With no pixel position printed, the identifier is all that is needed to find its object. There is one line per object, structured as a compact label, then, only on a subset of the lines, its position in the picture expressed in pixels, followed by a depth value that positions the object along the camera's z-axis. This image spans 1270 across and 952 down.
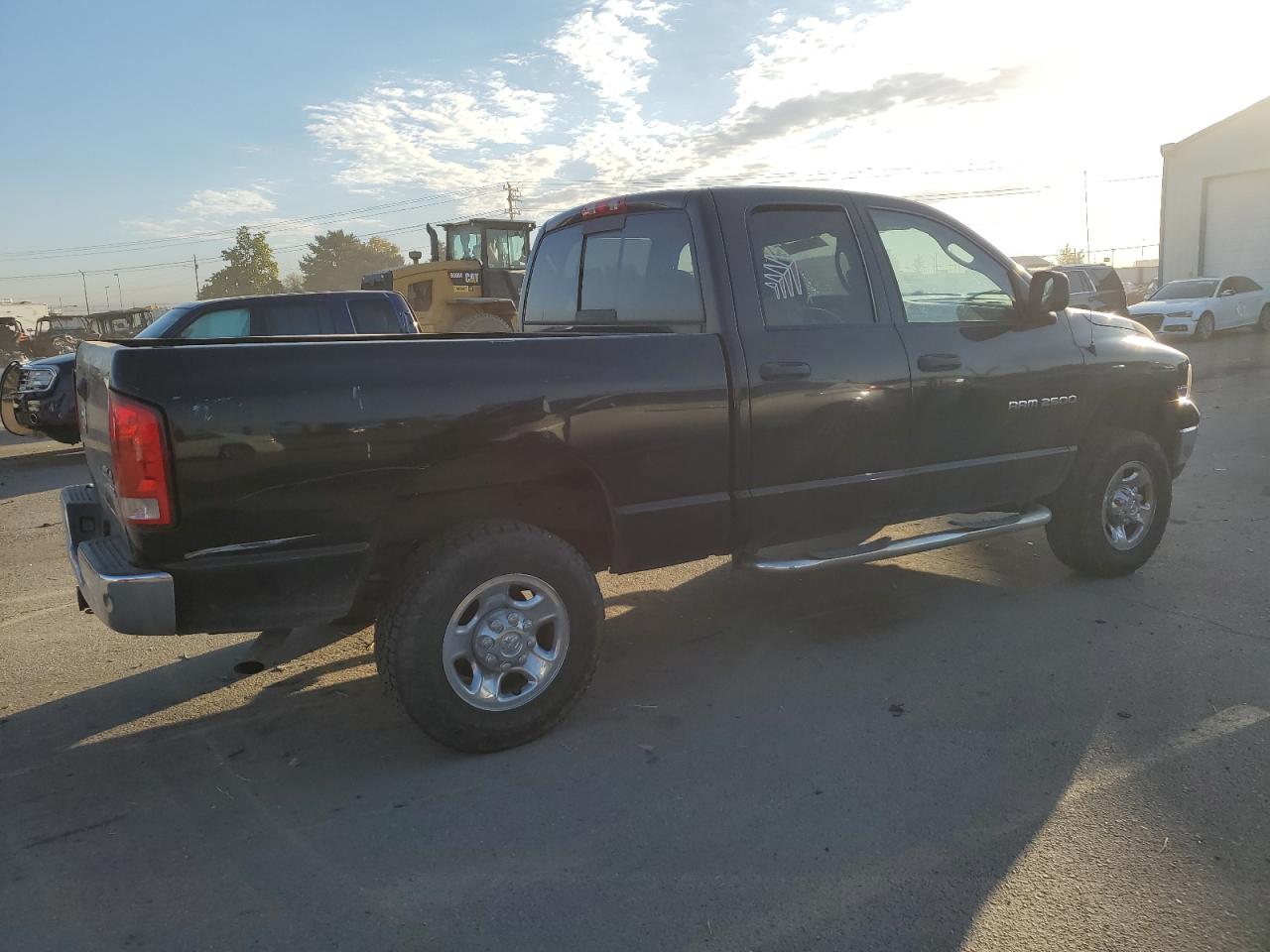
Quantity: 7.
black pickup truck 2.93
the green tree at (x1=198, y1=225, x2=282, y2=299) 74.85
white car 21.25
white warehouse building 27.03
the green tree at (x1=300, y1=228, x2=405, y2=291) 99.25
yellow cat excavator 15.62
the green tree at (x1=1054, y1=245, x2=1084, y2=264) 74.31
